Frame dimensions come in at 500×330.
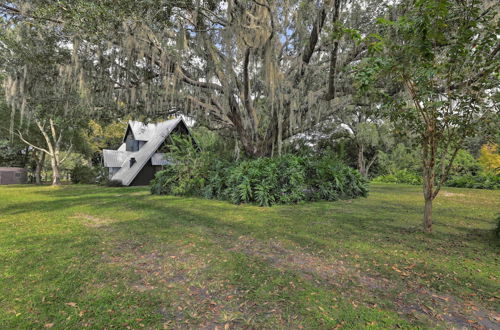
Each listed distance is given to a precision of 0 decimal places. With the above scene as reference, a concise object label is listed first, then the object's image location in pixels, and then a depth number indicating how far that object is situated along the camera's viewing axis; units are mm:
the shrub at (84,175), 20953
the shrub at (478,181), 11320
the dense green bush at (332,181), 8359
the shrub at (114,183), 16091
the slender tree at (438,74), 3029
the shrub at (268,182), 7711
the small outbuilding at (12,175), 22797
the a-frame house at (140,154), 15984
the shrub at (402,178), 14947
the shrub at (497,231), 3849
